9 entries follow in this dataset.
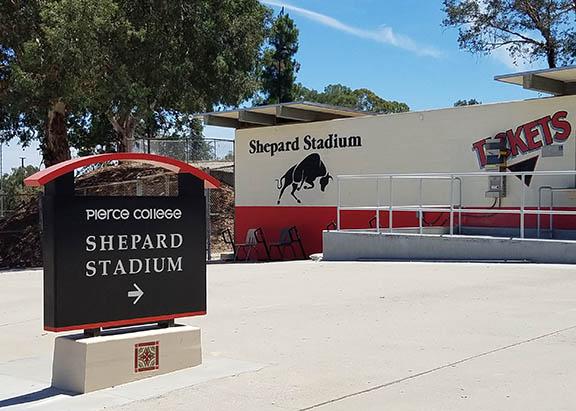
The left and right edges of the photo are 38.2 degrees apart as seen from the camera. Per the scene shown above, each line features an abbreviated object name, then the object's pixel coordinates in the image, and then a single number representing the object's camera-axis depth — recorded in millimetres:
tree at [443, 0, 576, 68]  36250
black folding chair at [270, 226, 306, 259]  26141
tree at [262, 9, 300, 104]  45594
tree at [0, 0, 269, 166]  25391
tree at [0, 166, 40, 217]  48022
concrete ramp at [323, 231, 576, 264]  15945
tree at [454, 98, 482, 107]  73219
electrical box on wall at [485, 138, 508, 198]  21019
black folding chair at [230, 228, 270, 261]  27375
